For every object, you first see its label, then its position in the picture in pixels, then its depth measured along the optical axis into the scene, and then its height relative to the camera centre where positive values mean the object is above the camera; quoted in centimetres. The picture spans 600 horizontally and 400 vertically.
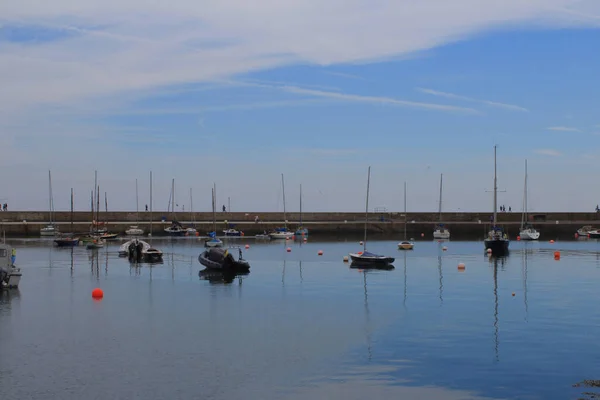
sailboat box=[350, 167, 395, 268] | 6812 -417
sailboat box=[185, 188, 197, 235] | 12706 -301
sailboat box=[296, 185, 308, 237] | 12626 -326
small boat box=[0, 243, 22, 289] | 4819 -349
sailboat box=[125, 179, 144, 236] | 12438 -289
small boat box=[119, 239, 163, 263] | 7788 -400
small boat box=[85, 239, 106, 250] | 9850 -397
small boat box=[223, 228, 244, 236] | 12436 -317
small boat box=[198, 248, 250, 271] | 6378 -401
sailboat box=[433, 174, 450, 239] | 12200 -360
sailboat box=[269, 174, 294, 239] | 12100 -340
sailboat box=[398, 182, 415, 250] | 9525 -419
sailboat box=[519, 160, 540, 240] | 11925 -331
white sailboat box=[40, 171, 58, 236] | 12088 -258
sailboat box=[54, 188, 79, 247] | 10138 -367
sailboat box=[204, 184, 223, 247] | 9362 -366
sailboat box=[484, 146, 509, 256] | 8425 -358
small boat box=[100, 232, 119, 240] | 11425 -338
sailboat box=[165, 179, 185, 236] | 12725 -282
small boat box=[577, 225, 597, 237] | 12845 -334
